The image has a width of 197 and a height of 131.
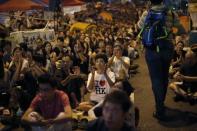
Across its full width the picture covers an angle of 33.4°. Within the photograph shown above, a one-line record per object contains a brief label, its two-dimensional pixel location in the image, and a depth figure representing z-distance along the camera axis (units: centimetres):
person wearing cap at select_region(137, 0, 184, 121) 574
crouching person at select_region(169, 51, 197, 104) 670
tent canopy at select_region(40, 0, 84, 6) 1873
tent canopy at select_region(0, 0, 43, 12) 1391
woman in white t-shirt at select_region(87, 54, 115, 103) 614
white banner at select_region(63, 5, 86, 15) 1899
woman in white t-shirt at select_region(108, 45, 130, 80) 758
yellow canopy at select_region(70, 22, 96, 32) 1771
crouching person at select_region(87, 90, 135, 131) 271
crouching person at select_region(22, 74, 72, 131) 465
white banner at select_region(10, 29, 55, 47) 1220
